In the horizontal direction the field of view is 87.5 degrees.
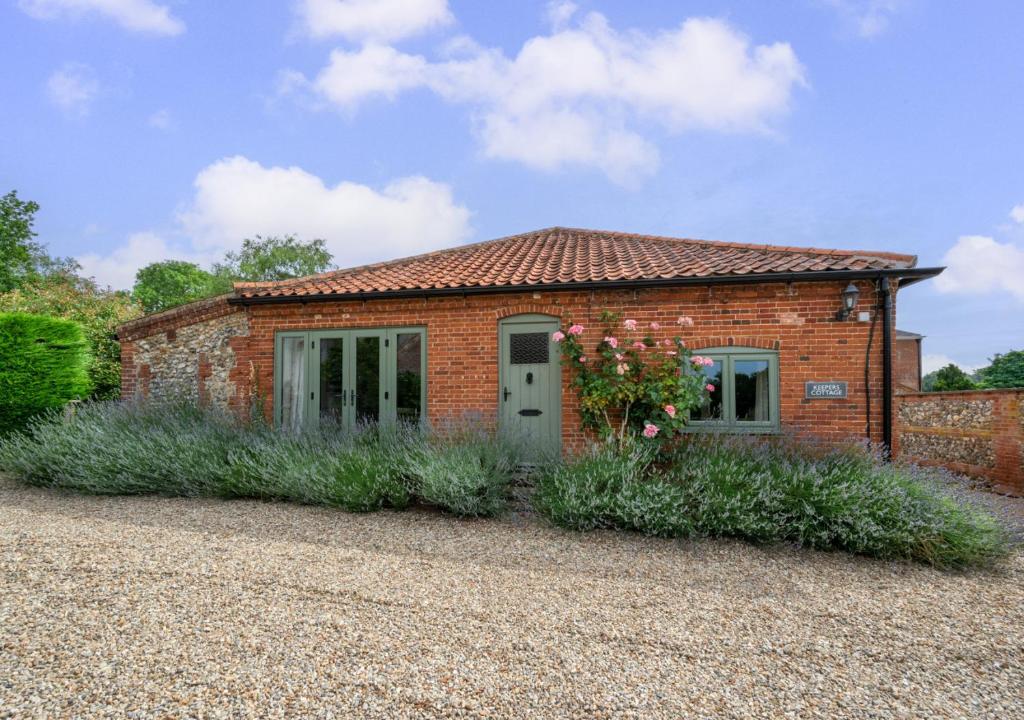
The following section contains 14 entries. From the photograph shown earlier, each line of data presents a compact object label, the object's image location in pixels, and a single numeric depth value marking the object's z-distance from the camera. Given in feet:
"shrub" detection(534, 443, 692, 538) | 17.21
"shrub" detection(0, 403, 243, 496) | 21.89
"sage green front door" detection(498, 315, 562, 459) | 26.96
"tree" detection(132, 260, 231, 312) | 104.94
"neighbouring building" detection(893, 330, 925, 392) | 82.69
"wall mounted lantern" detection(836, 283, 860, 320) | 23.35
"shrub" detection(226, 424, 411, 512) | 19.70
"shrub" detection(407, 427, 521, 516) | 18.98
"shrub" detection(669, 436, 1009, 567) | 15.87
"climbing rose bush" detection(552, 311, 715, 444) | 23.21
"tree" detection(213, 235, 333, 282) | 103.09
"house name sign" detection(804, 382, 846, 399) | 24.30
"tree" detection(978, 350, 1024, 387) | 71.31
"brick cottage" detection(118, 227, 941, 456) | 24.38
